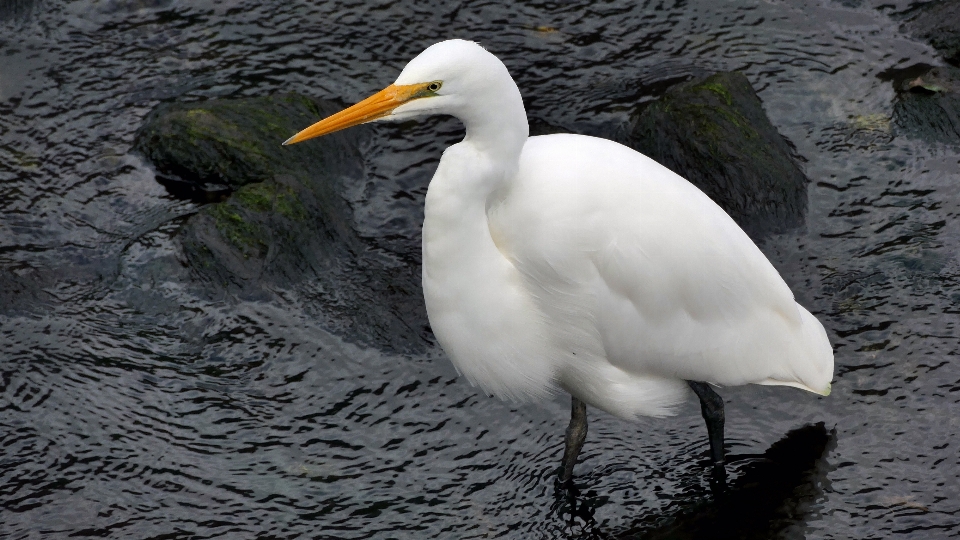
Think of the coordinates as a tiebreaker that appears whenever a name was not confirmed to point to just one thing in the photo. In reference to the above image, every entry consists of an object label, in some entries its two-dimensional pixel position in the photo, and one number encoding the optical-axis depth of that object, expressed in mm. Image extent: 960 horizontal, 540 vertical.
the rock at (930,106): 10508
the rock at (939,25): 11352
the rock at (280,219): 9250
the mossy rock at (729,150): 9922
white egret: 6617
